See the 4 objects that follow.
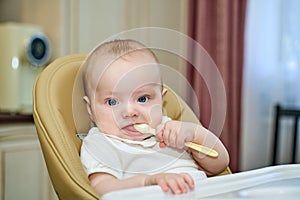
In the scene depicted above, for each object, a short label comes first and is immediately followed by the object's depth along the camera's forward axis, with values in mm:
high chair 1158
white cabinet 1842
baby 1149
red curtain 2338
